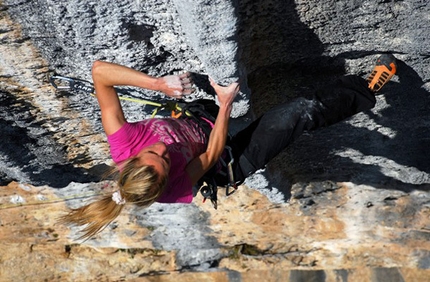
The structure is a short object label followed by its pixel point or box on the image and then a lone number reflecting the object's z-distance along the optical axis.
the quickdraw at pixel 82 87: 7.29
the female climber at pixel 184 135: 6.69
